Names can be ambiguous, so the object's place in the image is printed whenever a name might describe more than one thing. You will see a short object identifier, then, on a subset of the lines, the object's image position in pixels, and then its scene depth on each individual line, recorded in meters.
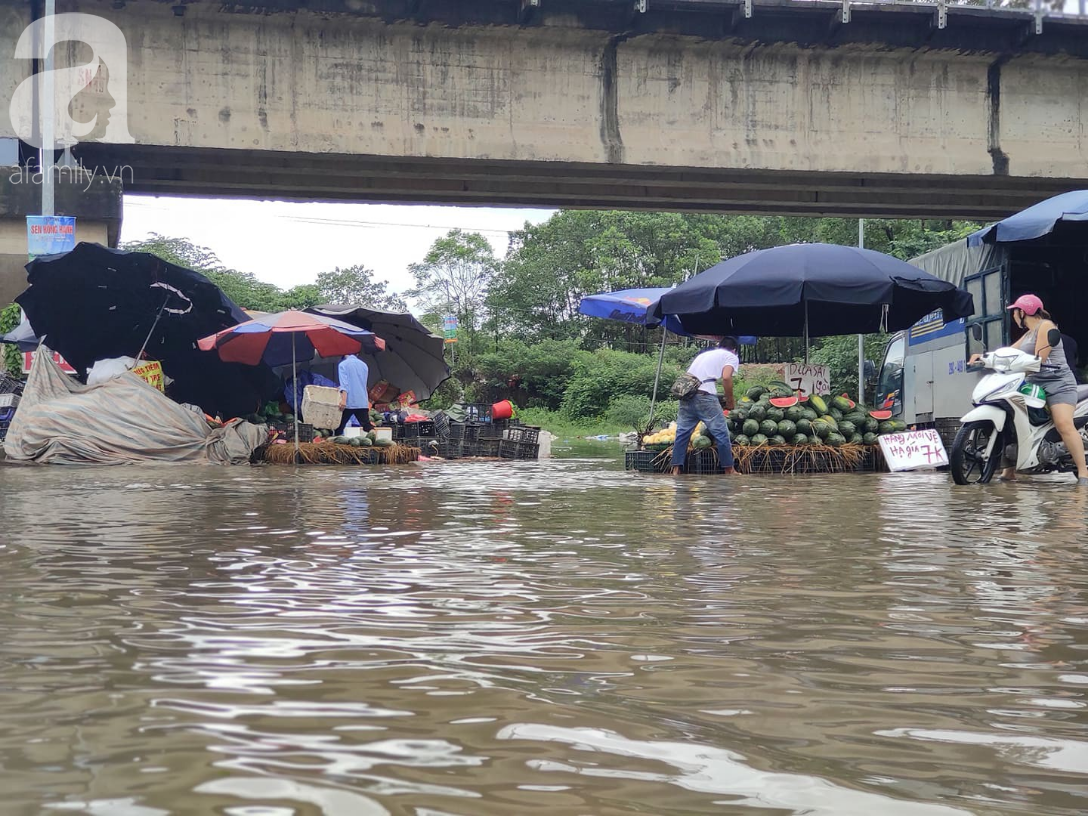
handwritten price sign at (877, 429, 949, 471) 13.31
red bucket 22.11
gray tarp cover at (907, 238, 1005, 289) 15.59
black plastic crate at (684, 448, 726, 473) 13.84
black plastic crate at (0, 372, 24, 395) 20.86
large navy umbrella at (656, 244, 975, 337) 13.56
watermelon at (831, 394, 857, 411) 14.86
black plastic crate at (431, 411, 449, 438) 22.37
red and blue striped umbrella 16.97
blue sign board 18.30
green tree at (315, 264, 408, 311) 69.56
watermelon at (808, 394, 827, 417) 14.45
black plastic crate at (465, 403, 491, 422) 24.08
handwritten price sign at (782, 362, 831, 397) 14.88
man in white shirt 12.94
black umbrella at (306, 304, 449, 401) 22.44
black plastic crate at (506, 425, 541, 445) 21.08
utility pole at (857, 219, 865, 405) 33.56
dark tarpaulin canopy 14.04
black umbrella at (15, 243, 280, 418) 17.12
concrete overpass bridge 19.06
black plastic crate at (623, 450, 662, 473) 14.28
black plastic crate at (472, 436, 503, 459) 21.61
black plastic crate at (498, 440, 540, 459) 21.05
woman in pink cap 10.24
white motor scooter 10.45
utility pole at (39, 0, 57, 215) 18.67
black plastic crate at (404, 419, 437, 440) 21.81
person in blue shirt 18.28
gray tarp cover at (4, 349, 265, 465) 15.86
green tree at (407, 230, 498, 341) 62.94
